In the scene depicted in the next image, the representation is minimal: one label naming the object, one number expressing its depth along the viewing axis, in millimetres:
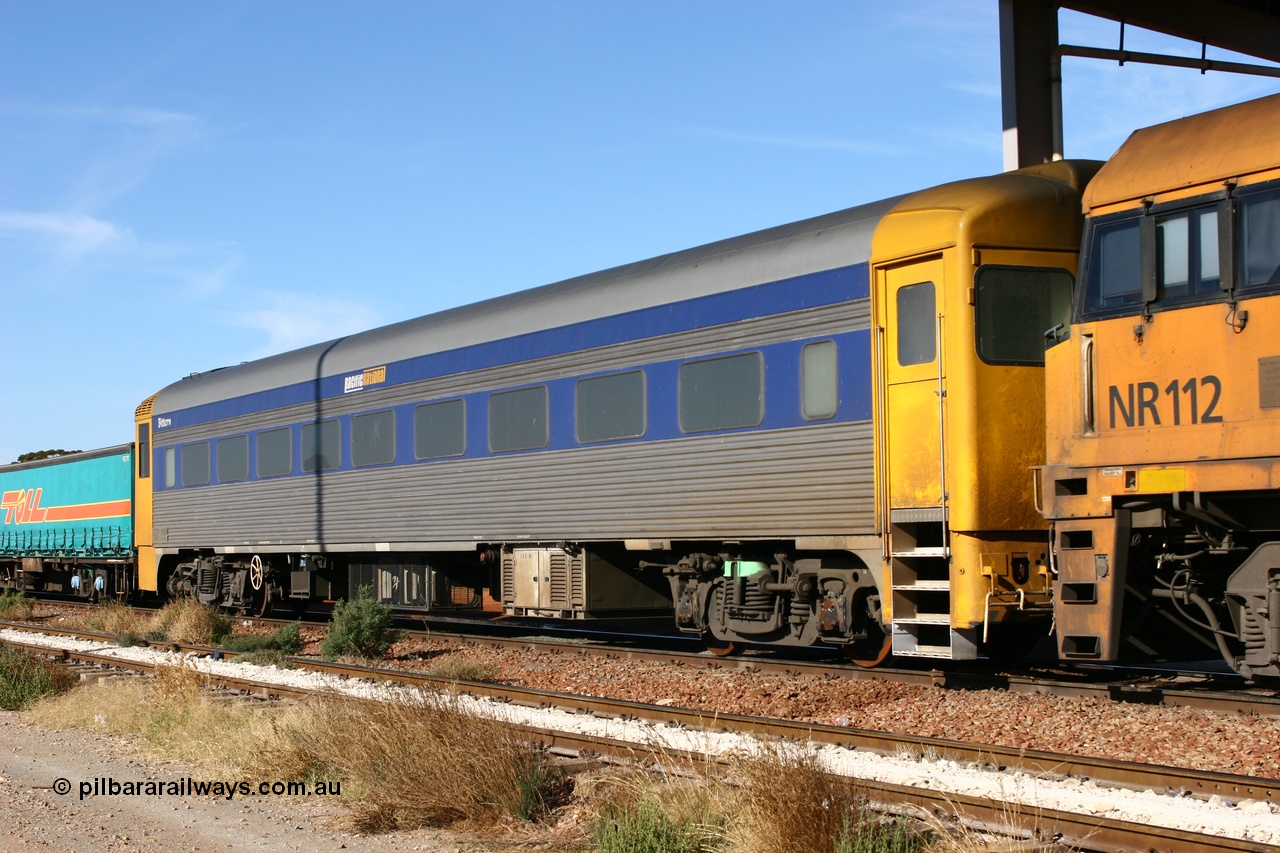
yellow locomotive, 7535
